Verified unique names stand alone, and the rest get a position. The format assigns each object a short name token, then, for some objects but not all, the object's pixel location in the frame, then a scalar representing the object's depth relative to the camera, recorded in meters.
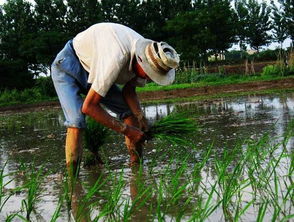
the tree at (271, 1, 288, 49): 48.47
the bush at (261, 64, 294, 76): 18.15
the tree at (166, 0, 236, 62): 37.72
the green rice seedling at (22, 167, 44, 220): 2.26
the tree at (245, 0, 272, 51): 48.83
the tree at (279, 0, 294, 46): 46.28
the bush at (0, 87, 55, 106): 22.52
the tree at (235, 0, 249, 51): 45.94
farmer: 3.05
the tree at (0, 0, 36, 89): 31.25
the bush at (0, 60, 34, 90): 30.89
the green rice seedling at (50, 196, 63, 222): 1.81
